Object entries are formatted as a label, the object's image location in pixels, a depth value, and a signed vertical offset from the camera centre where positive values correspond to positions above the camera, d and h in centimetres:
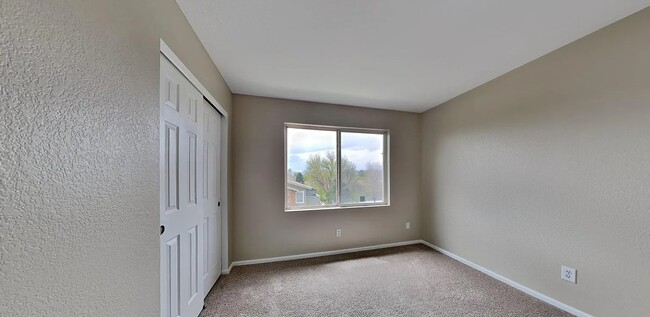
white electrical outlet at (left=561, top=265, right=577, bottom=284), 198 -101
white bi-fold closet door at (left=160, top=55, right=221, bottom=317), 140 -23
